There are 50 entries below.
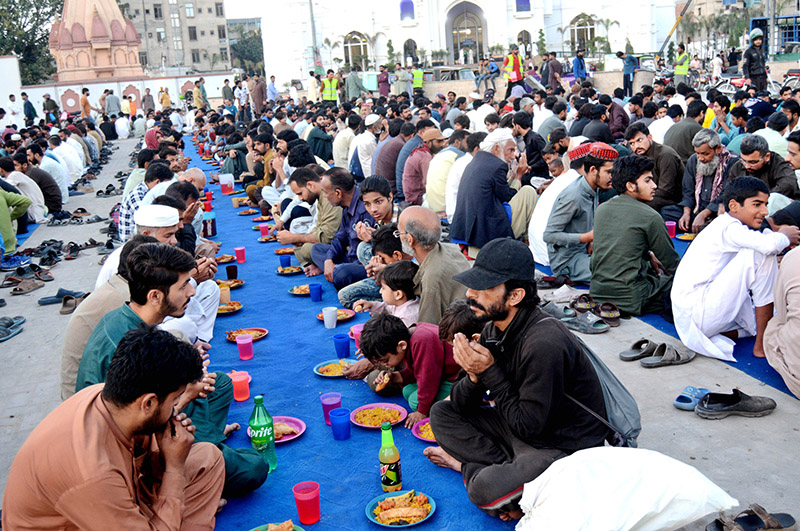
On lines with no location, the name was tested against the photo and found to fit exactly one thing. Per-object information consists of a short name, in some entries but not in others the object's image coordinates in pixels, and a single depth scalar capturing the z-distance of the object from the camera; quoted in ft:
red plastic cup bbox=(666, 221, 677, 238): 25.86
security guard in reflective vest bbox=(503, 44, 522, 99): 68.96
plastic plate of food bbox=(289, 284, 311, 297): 23.65
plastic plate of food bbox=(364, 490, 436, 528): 11.19
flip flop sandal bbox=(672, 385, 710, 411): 14.28
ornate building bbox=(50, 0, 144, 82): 129.18
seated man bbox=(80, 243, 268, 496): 11.16
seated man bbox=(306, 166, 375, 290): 22.74
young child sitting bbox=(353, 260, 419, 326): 16.20
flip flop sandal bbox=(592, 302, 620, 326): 19.13
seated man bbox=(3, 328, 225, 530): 8.01
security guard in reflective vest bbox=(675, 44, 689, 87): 75.20
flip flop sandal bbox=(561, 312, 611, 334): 18.67
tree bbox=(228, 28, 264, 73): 236.22
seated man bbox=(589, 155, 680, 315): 18.70
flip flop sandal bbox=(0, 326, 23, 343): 22.46
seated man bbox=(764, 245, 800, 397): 14.32
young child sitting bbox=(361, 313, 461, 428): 13.93
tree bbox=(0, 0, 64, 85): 141.18
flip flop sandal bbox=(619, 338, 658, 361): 16.75
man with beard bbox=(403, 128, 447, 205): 31.78
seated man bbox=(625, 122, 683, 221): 27.22
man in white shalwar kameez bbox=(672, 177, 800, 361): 16.05
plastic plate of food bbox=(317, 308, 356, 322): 20.71
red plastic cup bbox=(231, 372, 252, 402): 16.12
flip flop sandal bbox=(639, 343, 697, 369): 16.34
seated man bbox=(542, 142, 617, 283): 21.53
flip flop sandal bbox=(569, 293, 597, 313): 19.96
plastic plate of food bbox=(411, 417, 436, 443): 13.60
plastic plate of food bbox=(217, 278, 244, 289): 24.74
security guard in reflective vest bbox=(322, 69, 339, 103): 73.41
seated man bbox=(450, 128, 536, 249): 23.79
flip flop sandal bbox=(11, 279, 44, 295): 27.32
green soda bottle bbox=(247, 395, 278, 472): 13.16
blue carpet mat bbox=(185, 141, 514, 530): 11.74
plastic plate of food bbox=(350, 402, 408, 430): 14.40
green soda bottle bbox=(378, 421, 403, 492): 12.07
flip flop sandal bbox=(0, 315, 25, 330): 23.35
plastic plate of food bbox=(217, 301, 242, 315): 22.29
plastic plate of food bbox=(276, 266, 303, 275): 26.16
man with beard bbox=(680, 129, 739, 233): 24.54
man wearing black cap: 10.26
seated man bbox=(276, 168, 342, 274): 25.03
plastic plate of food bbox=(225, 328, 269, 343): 19.90
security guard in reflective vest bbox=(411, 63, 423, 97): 88.48
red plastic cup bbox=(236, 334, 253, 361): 18.56
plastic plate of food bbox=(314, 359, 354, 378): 17.06
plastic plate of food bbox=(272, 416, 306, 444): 14.21
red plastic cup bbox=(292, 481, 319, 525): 11.36
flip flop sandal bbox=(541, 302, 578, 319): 19.23
